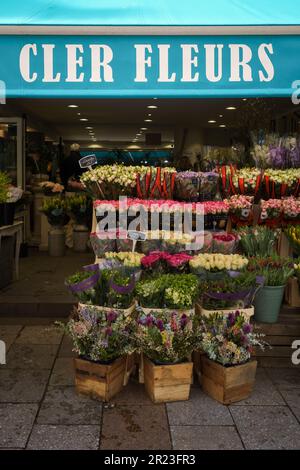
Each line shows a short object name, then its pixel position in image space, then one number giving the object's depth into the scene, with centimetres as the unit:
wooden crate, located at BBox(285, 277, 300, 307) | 534
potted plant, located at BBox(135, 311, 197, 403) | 396
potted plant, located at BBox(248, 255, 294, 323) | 502
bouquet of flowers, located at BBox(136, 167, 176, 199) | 600
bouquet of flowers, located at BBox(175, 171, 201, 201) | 605
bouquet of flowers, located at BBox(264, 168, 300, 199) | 610
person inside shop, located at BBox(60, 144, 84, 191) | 1140
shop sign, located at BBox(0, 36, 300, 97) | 391
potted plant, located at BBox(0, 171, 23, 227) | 669
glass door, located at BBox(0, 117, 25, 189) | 976
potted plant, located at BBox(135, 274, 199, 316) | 412
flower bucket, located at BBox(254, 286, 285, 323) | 504
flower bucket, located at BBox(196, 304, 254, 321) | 429
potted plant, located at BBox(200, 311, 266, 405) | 400
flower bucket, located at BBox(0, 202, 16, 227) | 686
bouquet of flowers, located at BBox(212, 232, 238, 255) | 541
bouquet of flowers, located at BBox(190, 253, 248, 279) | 462
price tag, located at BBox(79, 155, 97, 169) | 593
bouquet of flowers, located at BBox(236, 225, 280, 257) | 553
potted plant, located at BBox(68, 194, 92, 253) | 989
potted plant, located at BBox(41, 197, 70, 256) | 959
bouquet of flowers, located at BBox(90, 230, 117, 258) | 541
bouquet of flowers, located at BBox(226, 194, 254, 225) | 593
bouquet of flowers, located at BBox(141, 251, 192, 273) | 470
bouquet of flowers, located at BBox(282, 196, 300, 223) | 584
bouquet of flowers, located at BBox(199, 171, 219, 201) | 609
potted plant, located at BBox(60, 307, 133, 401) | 400
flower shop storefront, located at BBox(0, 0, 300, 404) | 392
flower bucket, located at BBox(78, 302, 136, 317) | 417
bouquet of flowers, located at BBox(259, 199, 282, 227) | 594
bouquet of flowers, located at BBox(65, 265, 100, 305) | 429
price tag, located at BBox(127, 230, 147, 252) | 512
